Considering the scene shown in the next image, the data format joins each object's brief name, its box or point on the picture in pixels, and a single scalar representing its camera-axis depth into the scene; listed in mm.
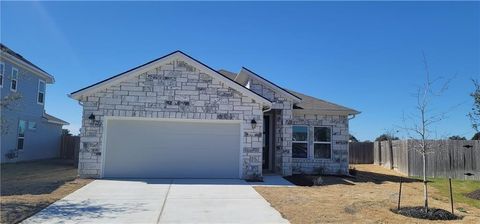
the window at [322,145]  18812
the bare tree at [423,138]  9357
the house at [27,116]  20656
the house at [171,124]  15320
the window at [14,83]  21273
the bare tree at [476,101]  14301
